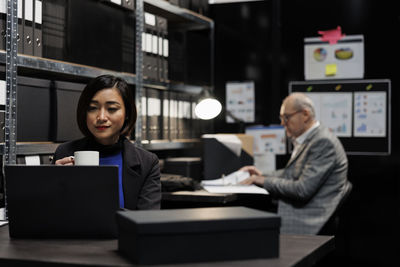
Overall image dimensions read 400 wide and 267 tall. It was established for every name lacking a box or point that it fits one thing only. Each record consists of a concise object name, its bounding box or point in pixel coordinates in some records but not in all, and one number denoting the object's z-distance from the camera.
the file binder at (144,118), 3.69
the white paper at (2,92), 2.51
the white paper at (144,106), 3.70
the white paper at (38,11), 2.74
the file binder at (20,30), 2.62
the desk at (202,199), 3.34
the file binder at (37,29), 2.72
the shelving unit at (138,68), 2.66
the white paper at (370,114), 4.21
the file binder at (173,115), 4.04
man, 3.40
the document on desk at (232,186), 3.53
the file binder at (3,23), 2.51
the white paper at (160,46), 3.88
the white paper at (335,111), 4.32
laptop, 1.56
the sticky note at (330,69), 4.36
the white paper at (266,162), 4.50
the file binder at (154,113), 3.77
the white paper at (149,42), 3.73
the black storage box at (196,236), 1.30
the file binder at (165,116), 3.94
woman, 2.21
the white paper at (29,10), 2.67
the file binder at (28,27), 2.66
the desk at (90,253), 1.33
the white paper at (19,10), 2.62
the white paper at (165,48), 3.94
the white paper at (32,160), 2.73
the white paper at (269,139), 4.46
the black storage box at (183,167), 3.92
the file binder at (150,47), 3.71
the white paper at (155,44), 3.80
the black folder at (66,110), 2.88
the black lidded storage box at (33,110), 2.66
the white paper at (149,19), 3.73
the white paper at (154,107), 3.78
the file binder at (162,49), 3.88
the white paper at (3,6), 2.50
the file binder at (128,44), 3.45
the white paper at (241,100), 4.62
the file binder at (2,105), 2.51
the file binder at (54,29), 2.80
